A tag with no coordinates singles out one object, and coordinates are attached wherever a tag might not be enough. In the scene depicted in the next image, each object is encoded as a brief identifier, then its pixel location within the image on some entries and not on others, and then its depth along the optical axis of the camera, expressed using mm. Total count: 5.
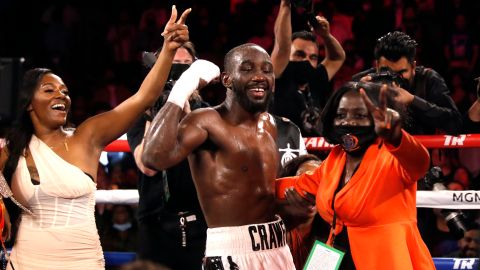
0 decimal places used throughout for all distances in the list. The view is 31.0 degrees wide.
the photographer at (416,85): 3717
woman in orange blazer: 2773
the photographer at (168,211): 3707
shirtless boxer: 3104
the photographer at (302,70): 4195
